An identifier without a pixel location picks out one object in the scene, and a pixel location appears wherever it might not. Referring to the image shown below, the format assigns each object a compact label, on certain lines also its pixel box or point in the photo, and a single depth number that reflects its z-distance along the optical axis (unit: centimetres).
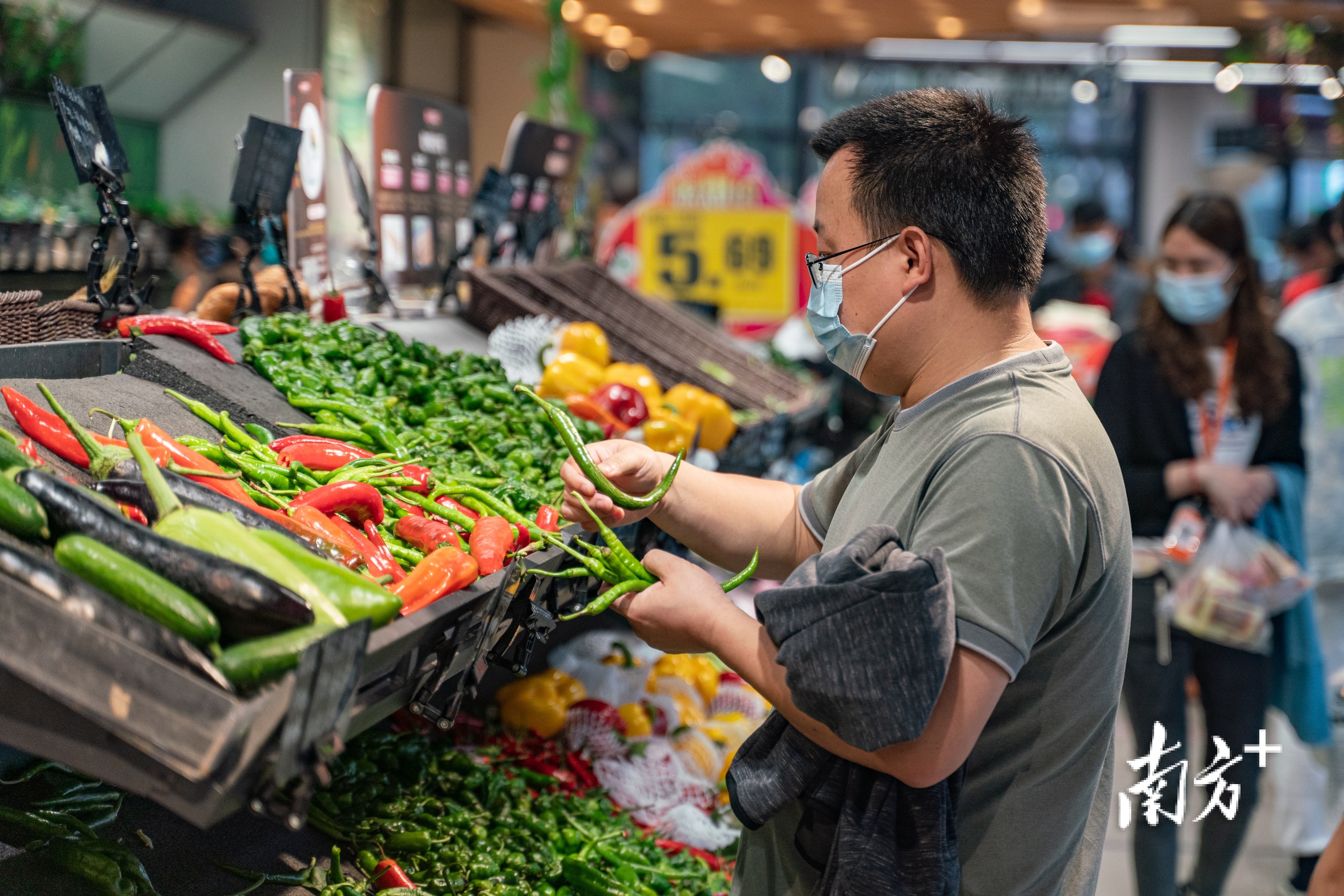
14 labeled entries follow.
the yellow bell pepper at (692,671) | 342
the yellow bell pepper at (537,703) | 299
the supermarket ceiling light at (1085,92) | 1698
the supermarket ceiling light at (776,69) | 1598
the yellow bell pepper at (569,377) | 327
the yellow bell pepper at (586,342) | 354
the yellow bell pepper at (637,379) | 346
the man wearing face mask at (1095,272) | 754
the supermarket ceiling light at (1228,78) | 1318
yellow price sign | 788
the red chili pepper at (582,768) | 293
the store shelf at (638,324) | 374
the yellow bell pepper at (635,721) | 310
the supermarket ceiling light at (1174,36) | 1068
